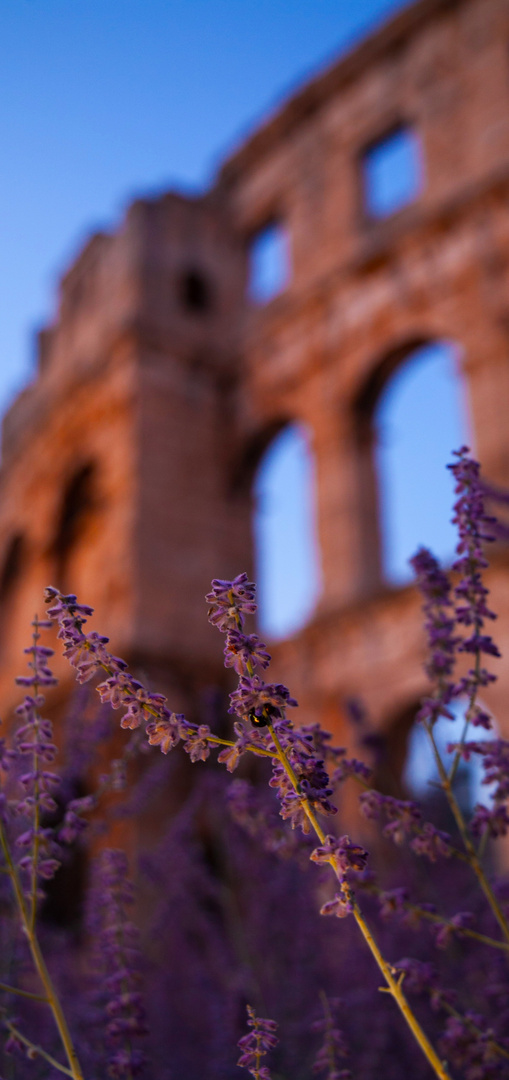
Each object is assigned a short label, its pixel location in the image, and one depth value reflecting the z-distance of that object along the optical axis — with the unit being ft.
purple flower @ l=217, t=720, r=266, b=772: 6.22
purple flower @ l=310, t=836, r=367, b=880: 6.18
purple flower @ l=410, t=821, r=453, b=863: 8.04
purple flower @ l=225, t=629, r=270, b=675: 6.30
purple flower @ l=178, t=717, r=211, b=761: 6.31
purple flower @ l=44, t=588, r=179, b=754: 6.36
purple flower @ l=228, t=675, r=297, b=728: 6.29
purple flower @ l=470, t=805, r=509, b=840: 8.59
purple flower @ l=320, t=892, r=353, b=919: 5.98
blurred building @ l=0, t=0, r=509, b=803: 37.40
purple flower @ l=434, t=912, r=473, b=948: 8.13
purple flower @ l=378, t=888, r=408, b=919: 8.30
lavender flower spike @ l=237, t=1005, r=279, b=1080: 6.66
